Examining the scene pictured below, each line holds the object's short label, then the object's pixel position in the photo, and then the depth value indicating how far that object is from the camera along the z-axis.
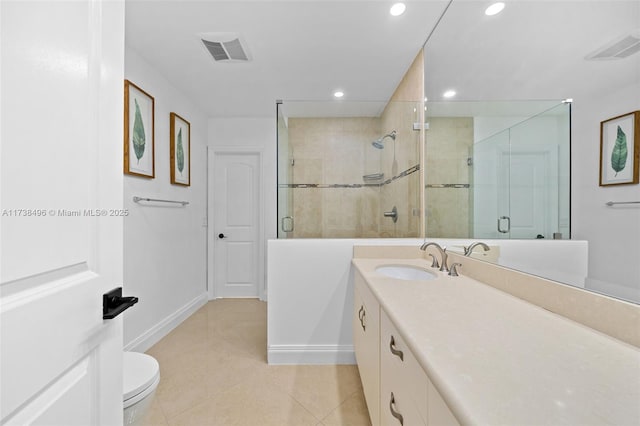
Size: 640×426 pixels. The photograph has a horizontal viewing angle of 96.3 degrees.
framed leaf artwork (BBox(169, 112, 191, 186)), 3.00
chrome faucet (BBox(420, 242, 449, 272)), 1.67
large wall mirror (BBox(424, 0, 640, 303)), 0.75
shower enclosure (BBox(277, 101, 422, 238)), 2.46
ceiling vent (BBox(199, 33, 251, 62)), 2.16
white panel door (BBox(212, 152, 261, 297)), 4.05
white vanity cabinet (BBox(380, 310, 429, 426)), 0.73
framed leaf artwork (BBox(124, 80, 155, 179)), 2.28
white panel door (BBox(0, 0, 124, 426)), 0.45
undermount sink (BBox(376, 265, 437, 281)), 1.88
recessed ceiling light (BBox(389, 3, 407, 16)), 1.83
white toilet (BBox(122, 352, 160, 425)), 1.23
